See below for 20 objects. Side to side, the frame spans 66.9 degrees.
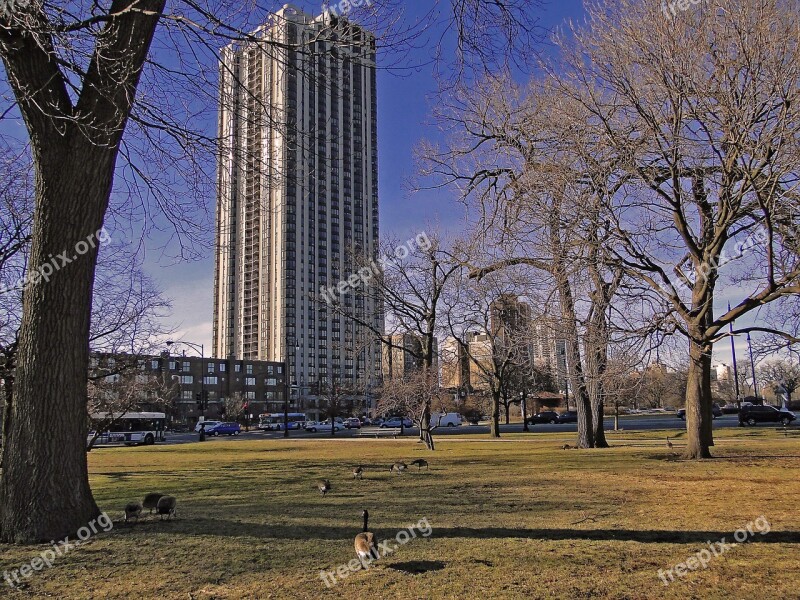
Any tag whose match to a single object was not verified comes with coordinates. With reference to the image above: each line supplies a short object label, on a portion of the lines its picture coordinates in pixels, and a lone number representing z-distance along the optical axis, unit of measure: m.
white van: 65.01
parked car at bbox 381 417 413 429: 66.28
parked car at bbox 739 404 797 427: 42.50
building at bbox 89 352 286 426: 100.44
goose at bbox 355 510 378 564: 6.04
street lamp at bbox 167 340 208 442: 50.94
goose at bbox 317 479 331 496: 11.19
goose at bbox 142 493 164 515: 8.74
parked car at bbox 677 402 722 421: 59.97
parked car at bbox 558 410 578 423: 61.21
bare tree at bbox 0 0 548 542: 6.72
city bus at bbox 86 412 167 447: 48.72
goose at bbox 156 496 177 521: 8.22
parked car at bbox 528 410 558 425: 60.19
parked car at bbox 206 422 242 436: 66.38
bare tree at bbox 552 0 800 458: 10.96
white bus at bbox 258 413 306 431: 78.94
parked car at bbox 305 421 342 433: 65.81
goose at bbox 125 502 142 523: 7.96
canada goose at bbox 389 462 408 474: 15.25
